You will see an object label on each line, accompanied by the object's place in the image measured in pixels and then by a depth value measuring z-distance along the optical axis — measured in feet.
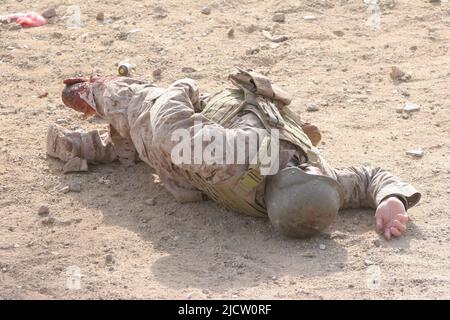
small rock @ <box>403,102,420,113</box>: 41.06
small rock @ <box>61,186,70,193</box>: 35.47
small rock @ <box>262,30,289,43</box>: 48.32
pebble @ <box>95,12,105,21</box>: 50.55
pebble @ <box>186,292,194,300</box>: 28.00
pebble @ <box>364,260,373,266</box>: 30.01
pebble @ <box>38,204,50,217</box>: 33.73
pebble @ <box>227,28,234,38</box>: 48.57
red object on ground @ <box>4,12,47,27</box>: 50.39
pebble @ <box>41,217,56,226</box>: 33.17
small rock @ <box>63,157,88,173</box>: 36.83
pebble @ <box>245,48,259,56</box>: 46.90
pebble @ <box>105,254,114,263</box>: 30.55
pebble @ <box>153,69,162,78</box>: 44.68
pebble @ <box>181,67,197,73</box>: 45.01
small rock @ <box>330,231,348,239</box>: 31.99
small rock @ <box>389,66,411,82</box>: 44.24
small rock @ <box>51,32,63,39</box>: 48.93
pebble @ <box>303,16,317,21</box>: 50.83
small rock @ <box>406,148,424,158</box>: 37.19
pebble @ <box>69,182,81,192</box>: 35.60
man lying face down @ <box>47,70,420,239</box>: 30.81
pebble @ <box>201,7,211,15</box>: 50.96
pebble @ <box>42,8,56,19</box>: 51.16
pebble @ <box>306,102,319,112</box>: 41.73
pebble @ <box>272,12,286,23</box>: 50.47
